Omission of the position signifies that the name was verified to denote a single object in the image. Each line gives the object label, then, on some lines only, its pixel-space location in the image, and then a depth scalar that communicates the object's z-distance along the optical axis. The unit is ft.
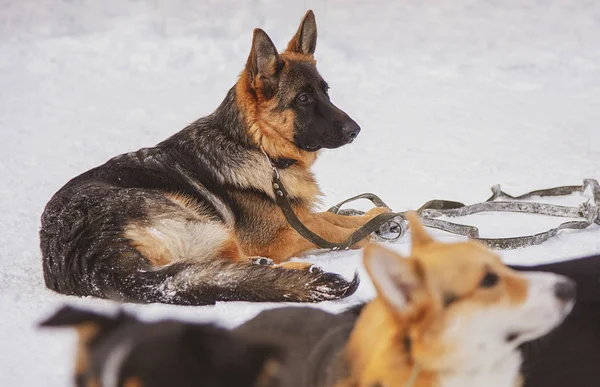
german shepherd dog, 19.45
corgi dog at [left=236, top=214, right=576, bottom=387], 13.44
